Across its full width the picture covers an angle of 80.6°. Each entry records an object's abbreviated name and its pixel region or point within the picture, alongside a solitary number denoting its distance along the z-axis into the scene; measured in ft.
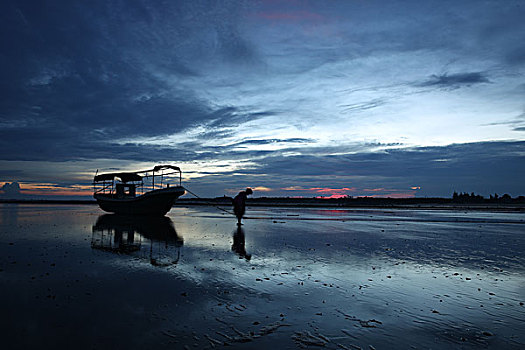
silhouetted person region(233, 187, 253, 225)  85.10
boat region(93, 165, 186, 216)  118.01
